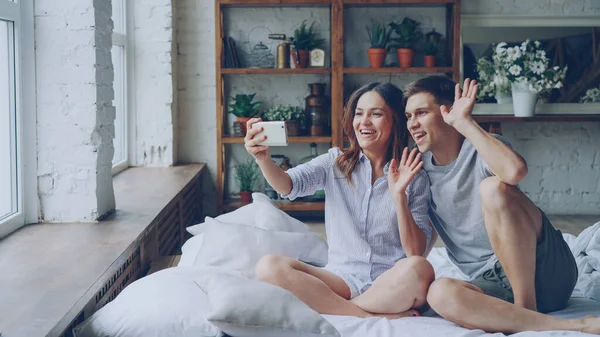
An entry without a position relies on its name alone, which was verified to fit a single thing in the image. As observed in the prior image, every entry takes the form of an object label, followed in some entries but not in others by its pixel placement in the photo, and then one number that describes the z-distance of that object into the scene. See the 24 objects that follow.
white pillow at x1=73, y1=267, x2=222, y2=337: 2.14
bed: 2.13
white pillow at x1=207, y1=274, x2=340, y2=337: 2.12
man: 2.29
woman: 2.43
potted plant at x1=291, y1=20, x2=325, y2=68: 5.45
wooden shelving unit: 5.38
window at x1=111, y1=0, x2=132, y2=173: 5.02
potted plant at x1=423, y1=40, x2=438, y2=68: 5.46
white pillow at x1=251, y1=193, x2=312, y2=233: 3.31
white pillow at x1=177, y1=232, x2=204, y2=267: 3.09
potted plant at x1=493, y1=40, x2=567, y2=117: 5.39
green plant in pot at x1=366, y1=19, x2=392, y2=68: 5.42
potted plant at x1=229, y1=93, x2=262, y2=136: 5.51
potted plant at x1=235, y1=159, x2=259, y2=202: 5.66
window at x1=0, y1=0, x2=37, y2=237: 2.95
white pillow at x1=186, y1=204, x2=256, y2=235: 3.47
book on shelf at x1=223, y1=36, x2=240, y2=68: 5.52
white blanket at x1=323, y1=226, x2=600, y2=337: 2.22
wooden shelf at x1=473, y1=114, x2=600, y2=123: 5.41
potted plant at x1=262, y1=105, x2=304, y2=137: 5.49
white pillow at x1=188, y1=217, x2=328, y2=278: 2.88
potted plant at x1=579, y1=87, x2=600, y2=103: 5.59
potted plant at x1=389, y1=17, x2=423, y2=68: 5.45
